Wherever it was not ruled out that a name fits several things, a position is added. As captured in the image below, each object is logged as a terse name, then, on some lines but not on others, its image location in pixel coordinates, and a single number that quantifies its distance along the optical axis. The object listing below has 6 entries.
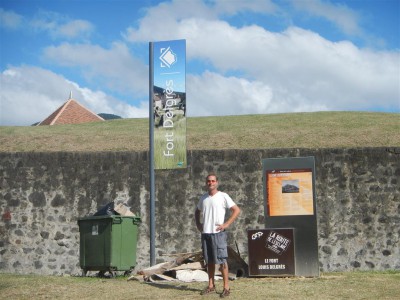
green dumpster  12.88
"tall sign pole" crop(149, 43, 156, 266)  12.90
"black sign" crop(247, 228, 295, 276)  11.99
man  9.85
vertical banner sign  12.84
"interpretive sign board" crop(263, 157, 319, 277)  12.15
